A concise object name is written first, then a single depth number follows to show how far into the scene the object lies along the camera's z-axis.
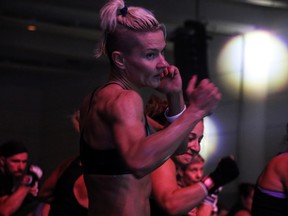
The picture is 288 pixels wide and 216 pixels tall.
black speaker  6.77
